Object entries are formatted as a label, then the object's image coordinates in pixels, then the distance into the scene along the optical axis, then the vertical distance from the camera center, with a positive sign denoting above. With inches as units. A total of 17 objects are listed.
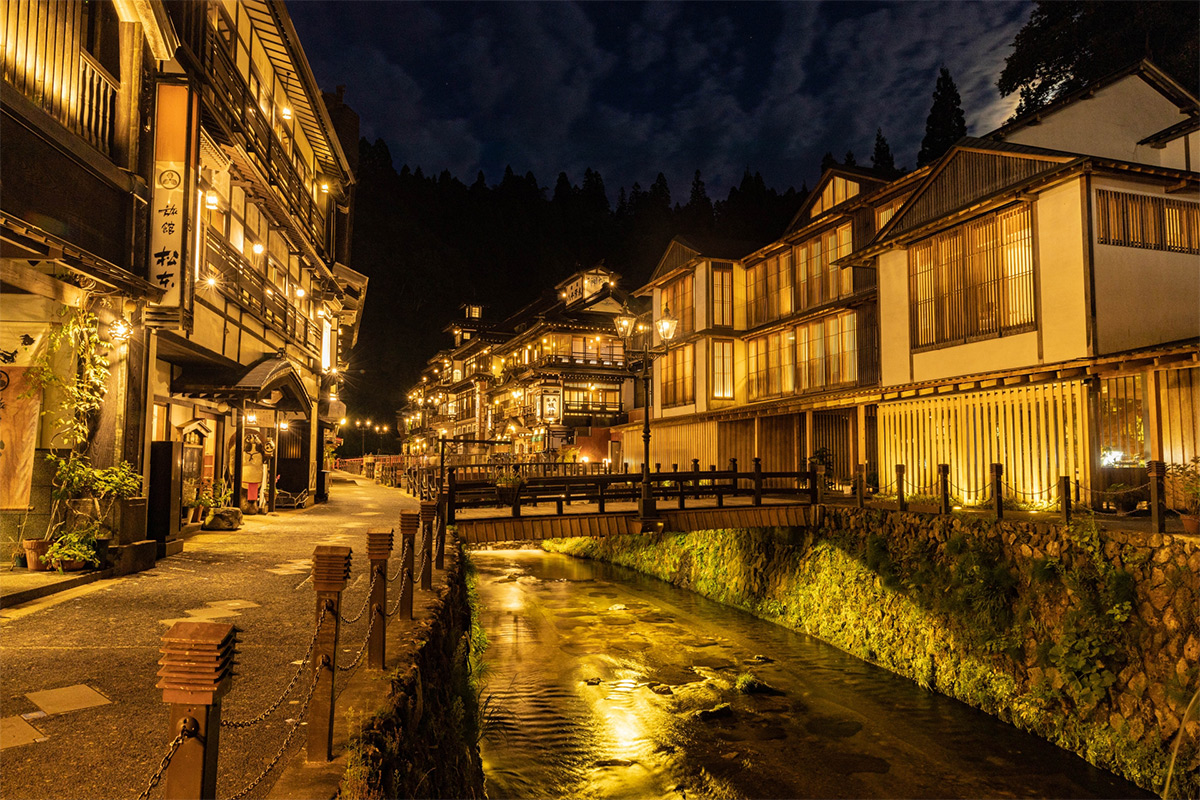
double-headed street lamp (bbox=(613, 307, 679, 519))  615.8 +104.5
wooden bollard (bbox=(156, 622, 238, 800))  110.3 -40.8
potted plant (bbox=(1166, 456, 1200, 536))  376.2 -30.6
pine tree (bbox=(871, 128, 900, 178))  2397.9 +1046.2
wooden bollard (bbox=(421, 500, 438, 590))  414.0 -64.8
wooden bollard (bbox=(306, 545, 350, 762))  169.3 -51.4
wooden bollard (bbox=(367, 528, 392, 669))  238.1 -52.6
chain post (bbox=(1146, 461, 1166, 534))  374.6 -28.8
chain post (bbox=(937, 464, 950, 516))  534.3 -35.6
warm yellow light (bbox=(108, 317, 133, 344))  422.9 +75.1
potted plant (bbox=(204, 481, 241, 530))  649.6 -65.8
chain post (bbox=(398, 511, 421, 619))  320.5 -63.4
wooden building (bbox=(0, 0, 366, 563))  375.2 +168.7
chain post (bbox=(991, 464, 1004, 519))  482.3 -31.3
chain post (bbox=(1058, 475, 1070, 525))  419.3 -34.2
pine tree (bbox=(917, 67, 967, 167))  1927.9 +956.6
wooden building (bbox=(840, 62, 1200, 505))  509.0 +130.1
